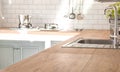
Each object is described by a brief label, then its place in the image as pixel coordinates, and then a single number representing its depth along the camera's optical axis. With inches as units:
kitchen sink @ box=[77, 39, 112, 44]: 68.3
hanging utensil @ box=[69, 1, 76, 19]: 110.4
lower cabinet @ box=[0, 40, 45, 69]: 97.4
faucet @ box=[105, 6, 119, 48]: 56.2
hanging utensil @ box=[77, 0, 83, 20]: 111.2
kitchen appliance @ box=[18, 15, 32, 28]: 110.2
